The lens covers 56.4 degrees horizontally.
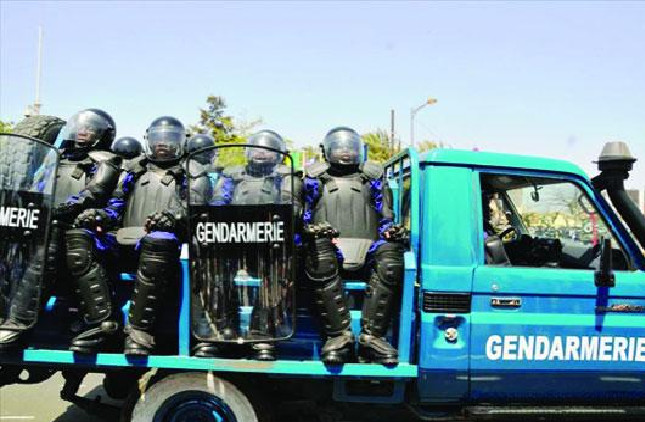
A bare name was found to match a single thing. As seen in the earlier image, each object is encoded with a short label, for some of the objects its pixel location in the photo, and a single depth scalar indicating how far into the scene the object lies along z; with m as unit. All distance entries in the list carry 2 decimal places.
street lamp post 23.66
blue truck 3.77
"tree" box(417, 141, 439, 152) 29.63
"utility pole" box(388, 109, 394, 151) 31.31
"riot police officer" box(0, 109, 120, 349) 3.69
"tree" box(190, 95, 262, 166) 25.77
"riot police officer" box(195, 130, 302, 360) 3.70
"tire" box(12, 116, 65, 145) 5.26
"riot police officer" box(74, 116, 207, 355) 3.67
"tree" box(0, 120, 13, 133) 14.83
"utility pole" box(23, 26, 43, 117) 14.23
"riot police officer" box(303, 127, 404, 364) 3.71
